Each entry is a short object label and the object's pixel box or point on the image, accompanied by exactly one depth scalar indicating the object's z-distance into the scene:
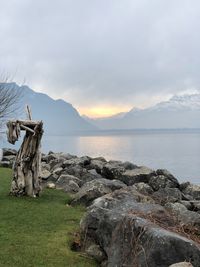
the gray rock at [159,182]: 11.10
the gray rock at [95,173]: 10.69
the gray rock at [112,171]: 11.40
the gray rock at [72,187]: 8.91
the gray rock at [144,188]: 9.93
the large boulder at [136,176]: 11.01
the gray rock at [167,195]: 9.38
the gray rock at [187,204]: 9.03
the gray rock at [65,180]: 9.32
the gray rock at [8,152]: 14.93
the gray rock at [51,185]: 9.15
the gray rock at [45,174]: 10.19
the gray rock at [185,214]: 6.40
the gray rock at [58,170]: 10.84
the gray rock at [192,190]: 12.17
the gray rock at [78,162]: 11.83
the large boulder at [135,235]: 4.06
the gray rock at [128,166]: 12.91
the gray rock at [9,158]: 13.63
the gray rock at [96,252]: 5.03
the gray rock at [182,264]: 3.64
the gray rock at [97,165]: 12.12
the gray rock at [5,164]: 12.79
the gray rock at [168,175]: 12.10
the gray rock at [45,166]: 12.35
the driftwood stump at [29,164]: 7.77
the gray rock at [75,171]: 10.68
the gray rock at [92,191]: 7.36
